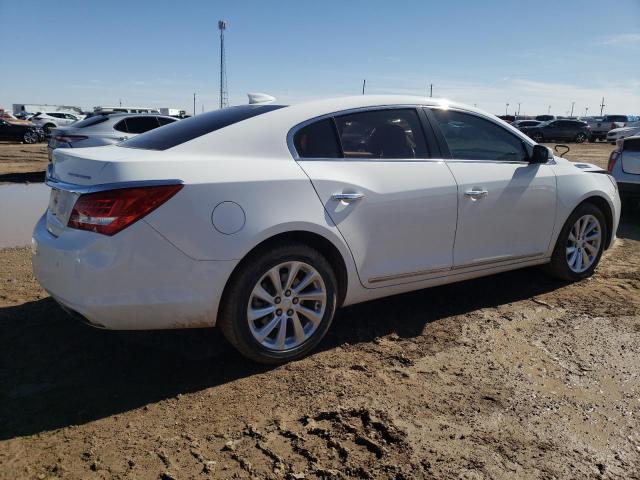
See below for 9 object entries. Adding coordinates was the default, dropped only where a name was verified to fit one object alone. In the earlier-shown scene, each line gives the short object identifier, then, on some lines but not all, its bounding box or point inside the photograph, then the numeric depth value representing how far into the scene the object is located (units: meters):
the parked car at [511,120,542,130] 41.66
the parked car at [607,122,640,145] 29.04
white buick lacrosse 2.88
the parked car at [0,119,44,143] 25.73
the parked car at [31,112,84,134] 32.28
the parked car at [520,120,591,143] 39.16
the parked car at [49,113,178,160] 11.22
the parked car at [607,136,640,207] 7.96
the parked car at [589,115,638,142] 42.78
